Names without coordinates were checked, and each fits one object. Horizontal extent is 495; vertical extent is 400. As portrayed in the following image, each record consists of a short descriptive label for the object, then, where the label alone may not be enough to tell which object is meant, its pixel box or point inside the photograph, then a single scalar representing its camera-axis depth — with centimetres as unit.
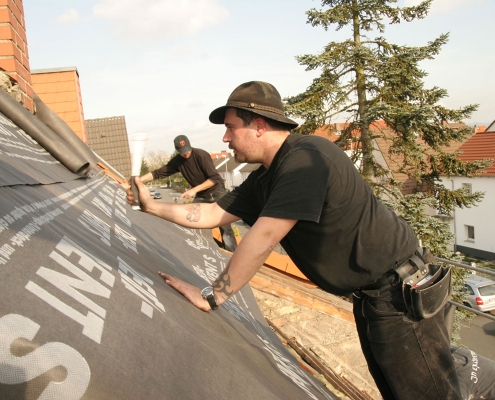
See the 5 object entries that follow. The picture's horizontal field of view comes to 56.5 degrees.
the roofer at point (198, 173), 670
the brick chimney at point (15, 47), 419
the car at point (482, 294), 1802
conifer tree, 1502
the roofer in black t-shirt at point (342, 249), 217
